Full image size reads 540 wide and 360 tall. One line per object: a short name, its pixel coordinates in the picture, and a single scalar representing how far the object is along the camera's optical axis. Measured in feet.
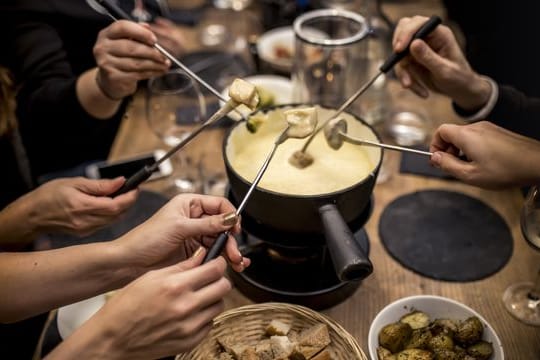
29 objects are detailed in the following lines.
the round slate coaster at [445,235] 4.13
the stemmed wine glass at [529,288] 3.41
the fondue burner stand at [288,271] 3.71
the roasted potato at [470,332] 3.37
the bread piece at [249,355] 3.28
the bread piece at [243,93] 3.64
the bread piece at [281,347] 3.30
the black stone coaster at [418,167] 5.00
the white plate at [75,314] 3.62
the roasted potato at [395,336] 3.36
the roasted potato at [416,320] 3.51
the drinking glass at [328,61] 5.43
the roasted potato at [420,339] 3.40
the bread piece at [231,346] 3.34
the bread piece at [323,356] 3.25
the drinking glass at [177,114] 4.78
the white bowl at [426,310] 3.44
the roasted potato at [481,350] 3.30
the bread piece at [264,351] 3.33
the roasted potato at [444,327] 3.44
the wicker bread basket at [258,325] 3.34
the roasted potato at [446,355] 3.29
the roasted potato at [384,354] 3.32
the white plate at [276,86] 5.89
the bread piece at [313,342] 3.26
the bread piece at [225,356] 3.33
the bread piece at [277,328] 3.43
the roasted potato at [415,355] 3.26
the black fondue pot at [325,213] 2.89
